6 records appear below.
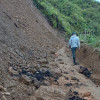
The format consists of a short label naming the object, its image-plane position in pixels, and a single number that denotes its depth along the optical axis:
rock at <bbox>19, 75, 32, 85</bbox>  4.46
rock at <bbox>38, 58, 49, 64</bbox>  6.84
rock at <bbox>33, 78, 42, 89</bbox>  4.48
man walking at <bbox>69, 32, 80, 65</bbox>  7.96
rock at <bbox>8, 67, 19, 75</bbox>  4.74
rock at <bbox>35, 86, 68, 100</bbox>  3.92
